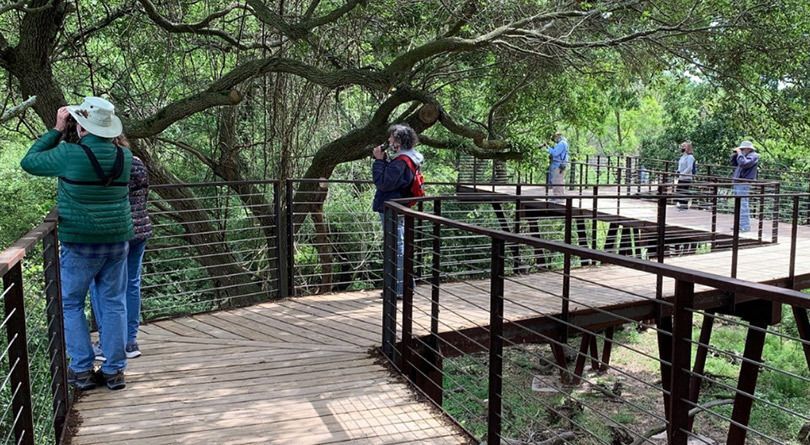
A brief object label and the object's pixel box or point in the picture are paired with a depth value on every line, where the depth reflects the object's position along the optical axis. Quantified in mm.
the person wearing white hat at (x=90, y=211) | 3682
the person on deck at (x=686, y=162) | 14930
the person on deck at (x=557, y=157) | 14605
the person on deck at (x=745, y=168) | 12594
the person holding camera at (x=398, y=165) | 5895
